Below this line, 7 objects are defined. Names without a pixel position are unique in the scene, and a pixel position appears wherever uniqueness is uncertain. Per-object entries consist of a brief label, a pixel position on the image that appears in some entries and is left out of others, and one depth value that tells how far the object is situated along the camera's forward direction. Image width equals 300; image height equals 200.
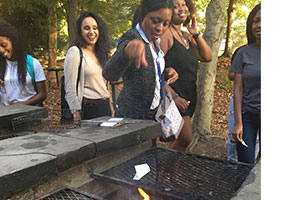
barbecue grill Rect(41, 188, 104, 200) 1.28
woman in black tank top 2.13
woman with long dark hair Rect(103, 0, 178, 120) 2.05
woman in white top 2.62
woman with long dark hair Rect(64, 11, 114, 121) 2.54
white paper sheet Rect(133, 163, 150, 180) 1.57
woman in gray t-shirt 1.88
